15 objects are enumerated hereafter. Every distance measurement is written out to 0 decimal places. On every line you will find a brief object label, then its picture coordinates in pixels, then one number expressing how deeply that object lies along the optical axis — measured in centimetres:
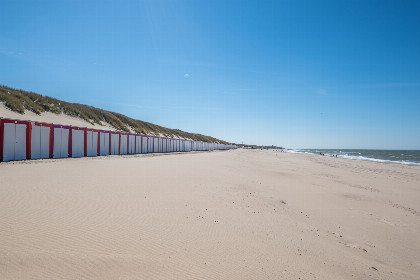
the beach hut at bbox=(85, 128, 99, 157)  1767
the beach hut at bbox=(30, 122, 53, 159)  1316
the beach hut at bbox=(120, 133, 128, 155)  2272
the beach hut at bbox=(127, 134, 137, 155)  2427
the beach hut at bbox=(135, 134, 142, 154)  2608
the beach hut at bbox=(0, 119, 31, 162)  1148
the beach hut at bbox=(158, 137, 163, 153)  3281
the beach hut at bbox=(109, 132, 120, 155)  2106
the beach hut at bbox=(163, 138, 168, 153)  3446
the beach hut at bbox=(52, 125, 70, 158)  1466
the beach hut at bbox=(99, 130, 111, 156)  1940
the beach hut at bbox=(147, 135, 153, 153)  2888
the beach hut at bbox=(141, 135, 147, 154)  2736
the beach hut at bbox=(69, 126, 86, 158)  1611
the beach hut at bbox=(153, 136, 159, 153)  3060
